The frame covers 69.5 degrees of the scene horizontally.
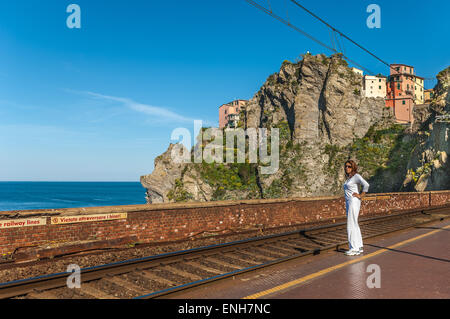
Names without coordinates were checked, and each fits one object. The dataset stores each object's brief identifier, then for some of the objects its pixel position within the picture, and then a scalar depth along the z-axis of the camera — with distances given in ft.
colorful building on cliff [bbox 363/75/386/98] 326.85
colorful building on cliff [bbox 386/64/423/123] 300.81
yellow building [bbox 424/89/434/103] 362.33
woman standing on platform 23.68
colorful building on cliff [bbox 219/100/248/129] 453.25
